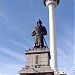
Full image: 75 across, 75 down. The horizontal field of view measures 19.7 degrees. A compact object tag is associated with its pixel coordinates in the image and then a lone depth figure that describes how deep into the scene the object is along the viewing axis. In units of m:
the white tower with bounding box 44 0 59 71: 66.91
